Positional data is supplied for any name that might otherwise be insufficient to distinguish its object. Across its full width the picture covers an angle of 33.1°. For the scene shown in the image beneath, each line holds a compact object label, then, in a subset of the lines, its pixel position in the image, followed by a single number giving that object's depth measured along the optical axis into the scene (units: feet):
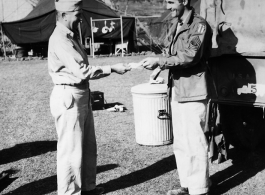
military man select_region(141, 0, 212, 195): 14.50
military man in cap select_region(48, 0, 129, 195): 14.11
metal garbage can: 21.84
